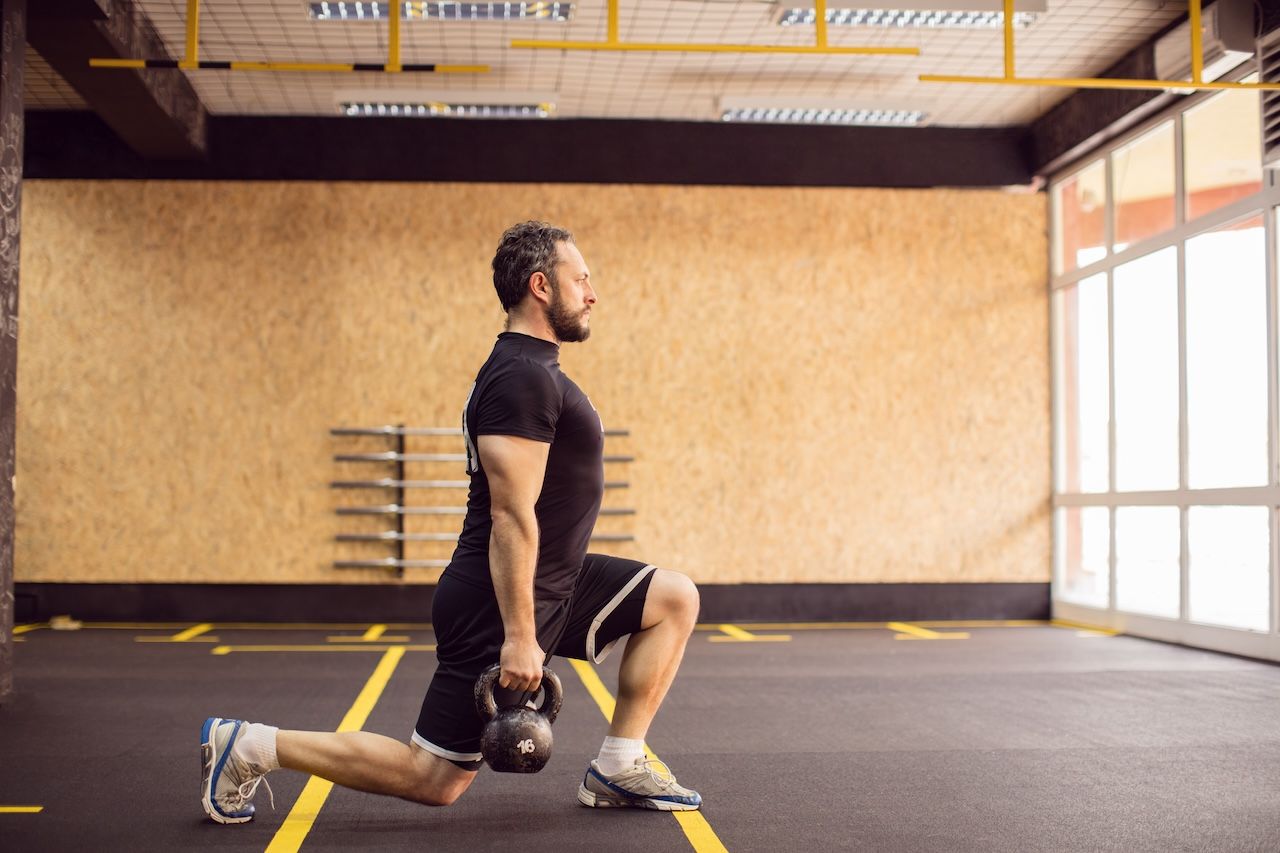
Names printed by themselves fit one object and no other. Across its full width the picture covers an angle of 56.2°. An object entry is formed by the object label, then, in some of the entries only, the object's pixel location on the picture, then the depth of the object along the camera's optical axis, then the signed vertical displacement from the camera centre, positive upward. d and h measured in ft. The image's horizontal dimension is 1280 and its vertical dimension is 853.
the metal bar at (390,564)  29.60 -2.77
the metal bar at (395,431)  29.63 +0.53
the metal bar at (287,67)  19.65 +6.46
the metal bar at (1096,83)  20.86 +6.61
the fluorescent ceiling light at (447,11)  23.82 +8.86
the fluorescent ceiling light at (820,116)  28.76 +8.43
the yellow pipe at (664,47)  19.47 +6.69
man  9.79 -1.20
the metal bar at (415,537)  29.38 -2.09
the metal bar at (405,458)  29.30 -0.14
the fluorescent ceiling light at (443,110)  28.50 +8.33
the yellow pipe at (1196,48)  21.34 +7.28
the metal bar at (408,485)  29.35 -0.80
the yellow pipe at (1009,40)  20.52 +7.15
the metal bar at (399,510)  29.45 -1.42
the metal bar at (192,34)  19.57 +7.02
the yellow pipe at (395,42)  20.02 +6.93
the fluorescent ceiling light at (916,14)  22.53 +8.86
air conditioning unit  22.67 +8.07
